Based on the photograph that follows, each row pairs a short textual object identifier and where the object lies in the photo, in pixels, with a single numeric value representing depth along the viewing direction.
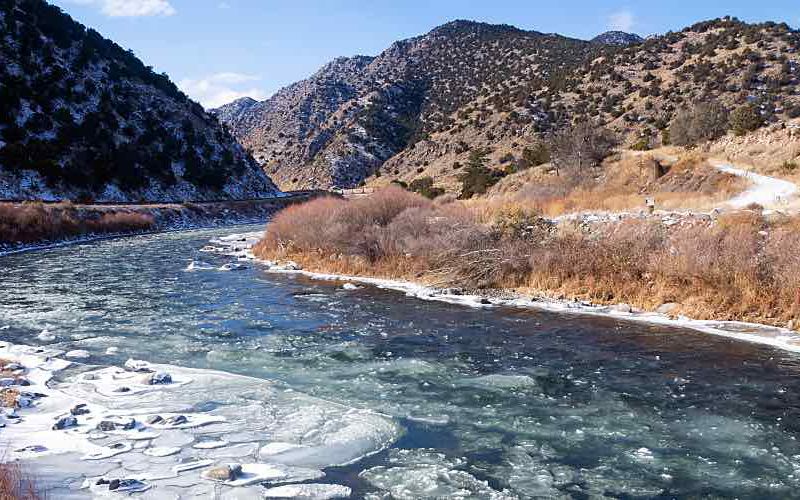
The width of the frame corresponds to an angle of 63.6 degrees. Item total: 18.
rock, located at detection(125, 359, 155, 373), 10.91
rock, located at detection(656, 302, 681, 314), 14.94
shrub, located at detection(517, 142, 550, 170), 41.81
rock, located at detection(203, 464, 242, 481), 6.77
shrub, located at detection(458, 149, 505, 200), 42.31
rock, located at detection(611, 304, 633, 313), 15.40
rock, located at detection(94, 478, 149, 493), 6.43
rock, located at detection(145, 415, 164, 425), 8.45
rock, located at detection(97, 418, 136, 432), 8.16
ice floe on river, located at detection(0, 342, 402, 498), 6.84
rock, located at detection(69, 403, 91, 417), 8.70
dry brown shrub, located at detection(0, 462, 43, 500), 5.14
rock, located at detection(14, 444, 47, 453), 7.36
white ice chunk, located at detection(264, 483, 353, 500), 6.52
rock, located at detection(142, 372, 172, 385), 10.22
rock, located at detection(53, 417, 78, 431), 8.14
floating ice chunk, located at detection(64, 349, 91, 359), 11.84
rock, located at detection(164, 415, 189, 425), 8.44
